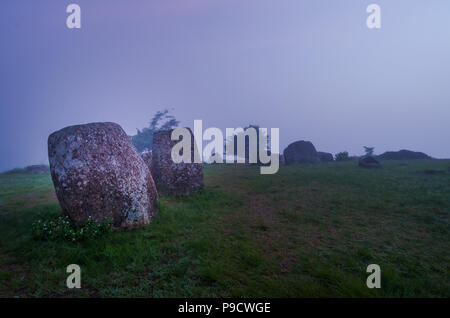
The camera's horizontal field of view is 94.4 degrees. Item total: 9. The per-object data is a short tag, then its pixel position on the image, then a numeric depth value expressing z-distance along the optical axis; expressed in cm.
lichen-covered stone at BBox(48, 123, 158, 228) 541
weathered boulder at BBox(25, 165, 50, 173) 2338
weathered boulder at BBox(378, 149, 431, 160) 2417
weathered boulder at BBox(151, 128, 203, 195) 959
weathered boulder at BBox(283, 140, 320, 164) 2513
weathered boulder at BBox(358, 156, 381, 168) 1773
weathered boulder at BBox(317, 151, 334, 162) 2718
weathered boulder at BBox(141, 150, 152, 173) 1027
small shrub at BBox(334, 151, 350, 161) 2669
